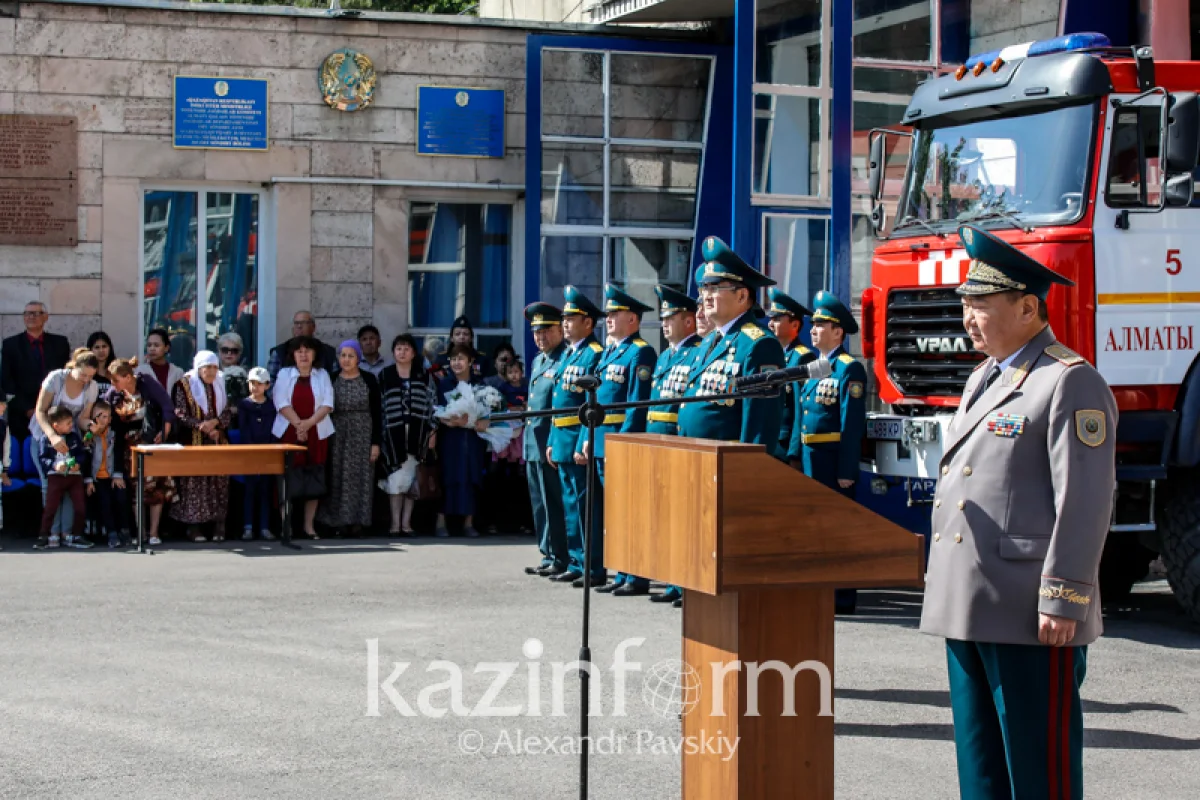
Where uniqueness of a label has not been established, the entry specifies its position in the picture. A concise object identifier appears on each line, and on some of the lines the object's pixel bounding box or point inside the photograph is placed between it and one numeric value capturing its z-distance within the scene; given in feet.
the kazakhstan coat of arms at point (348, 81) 48.14
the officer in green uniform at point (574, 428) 34.50
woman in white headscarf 42.27
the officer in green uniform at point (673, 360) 30.04
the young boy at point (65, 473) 40.52
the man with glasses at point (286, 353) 45.44
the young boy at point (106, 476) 41.01
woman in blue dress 44.14
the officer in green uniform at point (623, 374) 33.19
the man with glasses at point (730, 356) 25.81
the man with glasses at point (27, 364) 42.93
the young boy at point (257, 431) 43.21
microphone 15.74
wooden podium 13.85
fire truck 27.81
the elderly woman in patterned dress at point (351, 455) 43.88
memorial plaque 45.47
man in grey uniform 13.23
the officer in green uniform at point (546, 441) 35.96
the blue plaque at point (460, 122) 49.21
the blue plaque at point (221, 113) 47.11
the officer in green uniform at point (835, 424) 31.12
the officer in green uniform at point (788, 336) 32.78
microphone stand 15.44
